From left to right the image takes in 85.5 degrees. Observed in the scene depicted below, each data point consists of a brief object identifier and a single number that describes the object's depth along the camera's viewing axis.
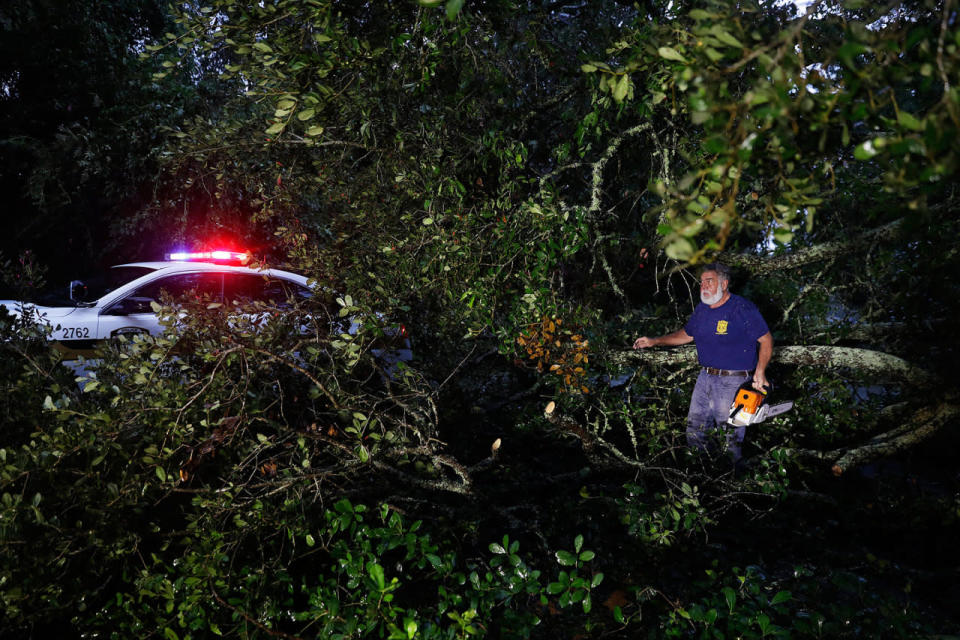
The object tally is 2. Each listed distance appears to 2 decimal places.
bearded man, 4.34
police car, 6.01
